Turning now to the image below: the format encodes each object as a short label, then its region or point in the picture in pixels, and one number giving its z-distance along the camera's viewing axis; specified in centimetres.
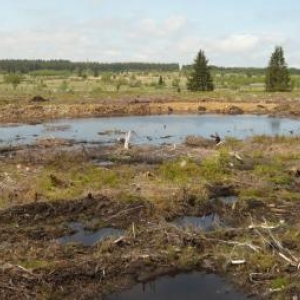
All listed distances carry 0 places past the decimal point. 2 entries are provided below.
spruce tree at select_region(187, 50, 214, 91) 6244
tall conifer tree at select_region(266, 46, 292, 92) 6075
